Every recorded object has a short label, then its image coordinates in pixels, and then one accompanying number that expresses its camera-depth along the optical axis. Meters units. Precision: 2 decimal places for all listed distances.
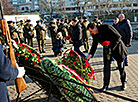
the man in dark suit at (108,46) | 5.19
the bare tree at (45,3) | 47.03
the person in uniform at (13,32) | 11.36
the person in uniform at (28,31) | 12.27
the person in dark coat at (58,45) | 10.64
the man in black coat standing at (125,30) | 7.34
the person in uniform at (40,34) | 11.65
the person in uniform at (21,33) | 12.82
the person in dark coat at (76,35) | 9.65
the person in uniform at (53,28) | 13.03
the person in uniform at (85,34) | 11.53
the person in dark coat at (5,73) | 2.38
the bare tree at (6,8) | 50.06
